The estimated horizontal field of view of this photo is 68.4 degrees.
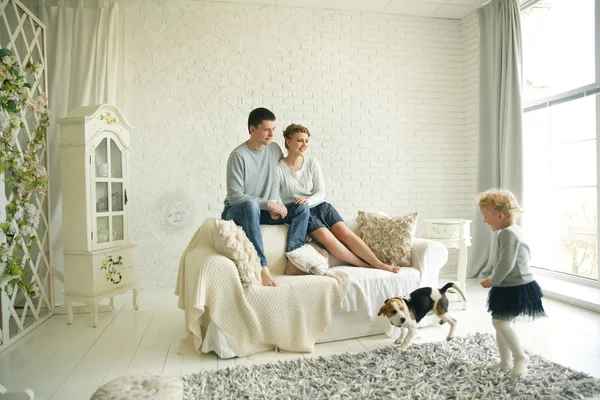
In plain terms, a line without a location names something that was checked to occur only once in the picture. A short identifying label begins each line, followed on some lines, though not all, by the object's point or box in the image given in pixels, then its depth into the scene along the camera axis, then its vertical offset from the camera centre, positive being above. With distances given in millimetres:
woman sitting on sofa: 3213 -14
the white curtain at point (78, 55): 3977 +1306
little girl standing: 2221 -491
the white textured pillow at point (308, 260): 2918 -434
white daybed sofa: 2557 -585
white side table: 3744 -356
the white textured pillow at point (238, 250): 2598 -318
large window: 3887 +558
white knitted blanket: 2533 -652
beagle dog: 2625 -695
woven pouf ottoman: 1413 -630
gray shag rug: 2064 -926
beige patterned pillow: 3203 -309
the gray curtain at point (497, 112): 4199 +813
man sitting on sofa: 3072 +84
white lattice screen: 2820 -268
